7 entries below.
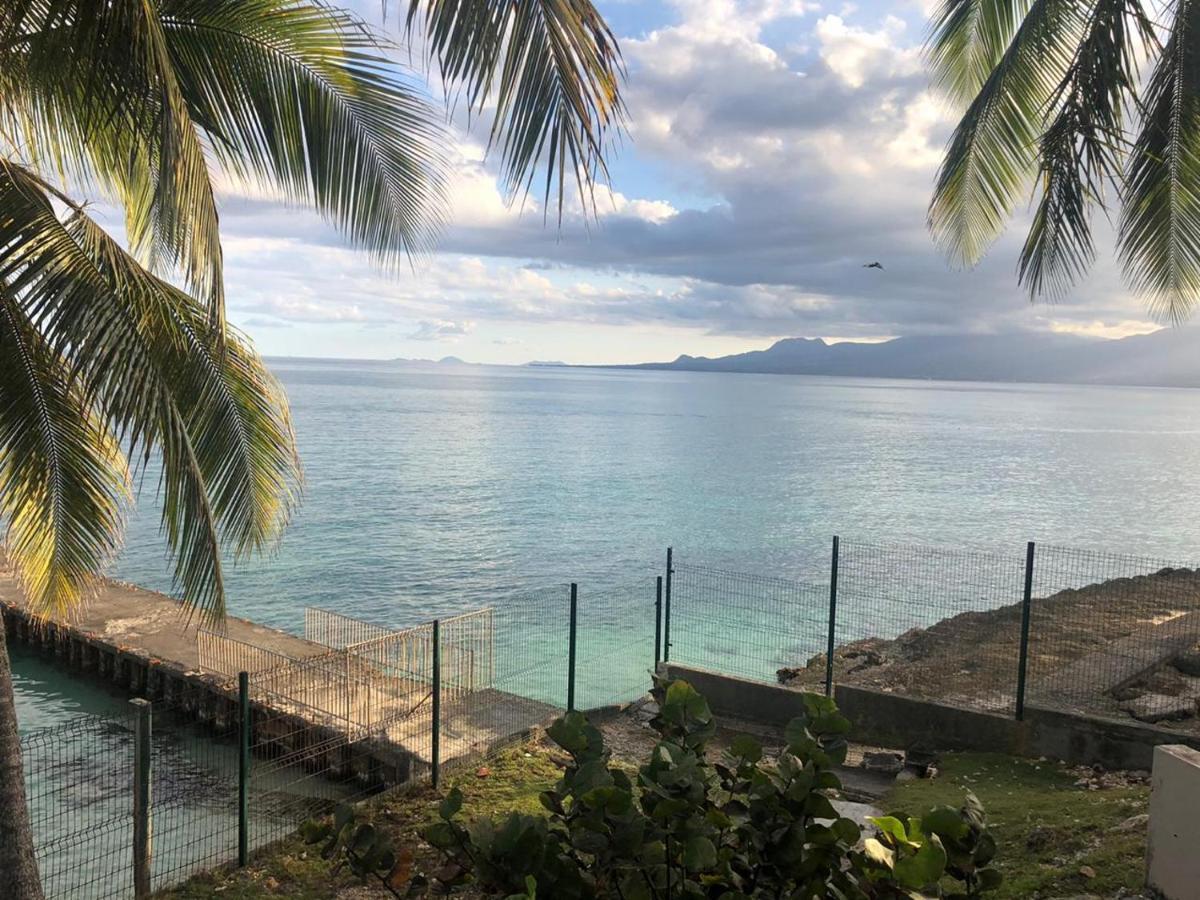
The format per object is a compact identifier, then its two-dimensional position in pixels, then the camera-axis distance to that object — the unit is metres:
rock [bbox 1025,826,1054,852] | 7.61
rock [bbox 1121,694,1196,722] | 11.41
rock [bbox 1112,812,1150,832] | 7.30
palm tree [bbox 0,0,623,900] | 5.78
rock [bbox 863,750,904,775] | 11.40
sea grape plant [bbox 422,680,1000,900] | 2.64
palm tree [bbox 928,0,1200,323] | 8.25
